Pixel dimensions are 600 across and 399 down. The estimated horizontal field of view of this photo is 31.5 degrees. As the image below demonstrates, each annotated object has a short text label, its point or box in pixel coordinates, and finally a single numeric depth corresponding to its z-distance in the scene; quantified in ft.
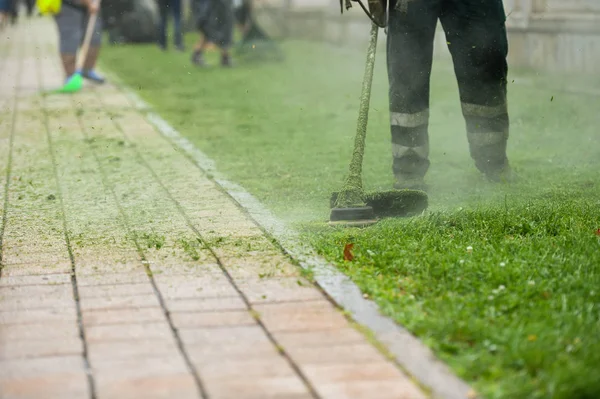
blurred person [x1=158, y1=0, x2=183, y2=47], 67.15
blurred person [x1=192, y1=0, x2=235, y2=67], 54.39
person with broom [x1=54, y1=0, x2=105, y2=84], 41.63
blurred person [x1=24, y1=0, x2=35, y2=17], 87.71
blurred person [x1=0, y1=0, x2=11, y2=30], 64.03
